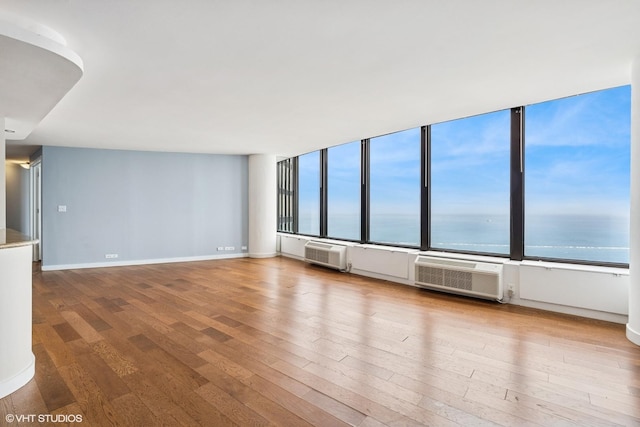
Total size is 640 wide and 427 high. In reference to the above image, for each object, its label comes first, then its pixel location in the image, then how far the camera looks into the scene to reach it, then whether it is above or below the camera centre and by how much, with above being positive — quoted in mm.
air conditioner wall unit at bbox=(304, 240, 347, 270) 6582 -912
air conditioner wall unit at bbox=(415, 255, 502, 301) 4266 -929
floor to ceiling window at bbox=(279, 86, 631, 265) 3854 +438
